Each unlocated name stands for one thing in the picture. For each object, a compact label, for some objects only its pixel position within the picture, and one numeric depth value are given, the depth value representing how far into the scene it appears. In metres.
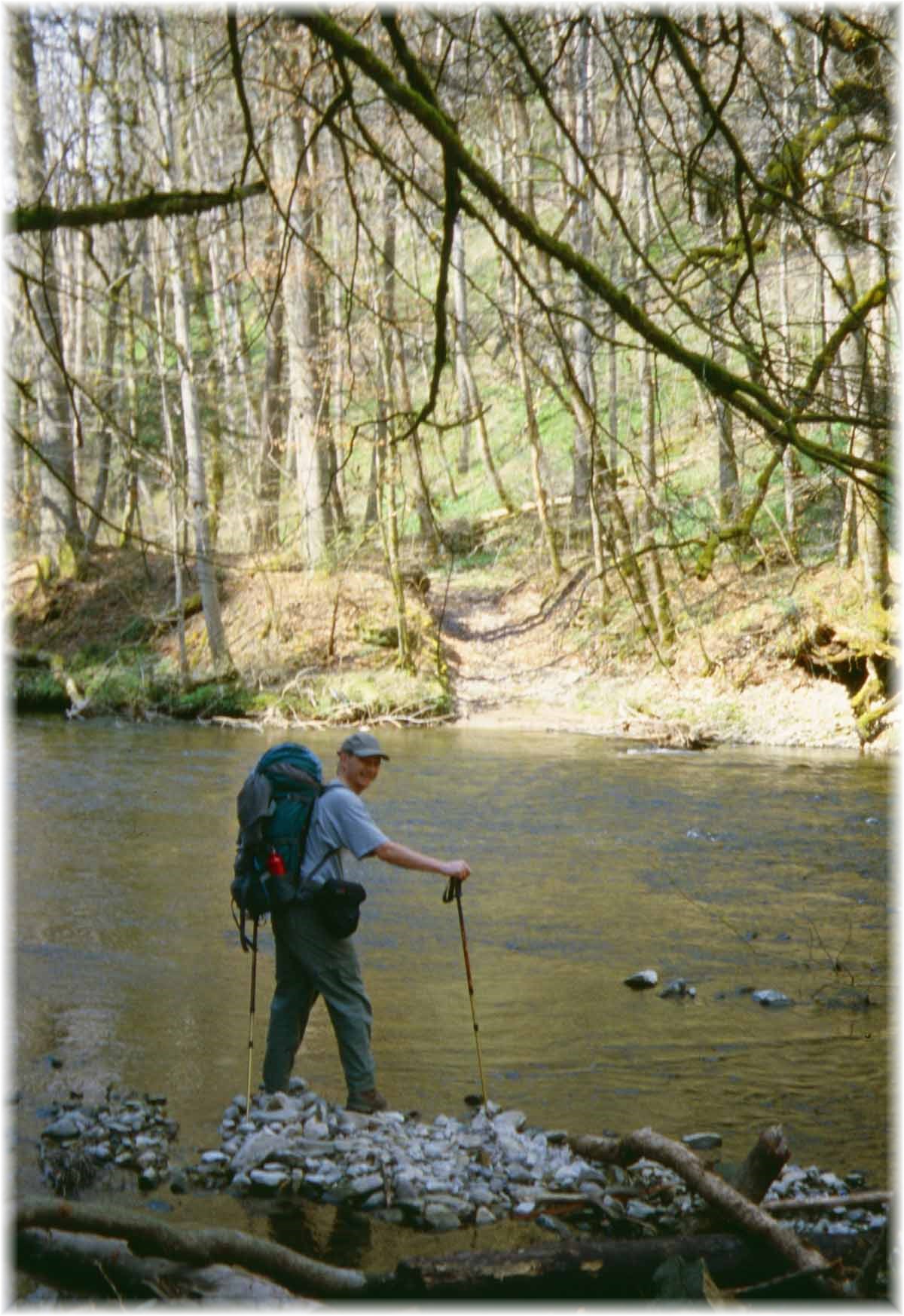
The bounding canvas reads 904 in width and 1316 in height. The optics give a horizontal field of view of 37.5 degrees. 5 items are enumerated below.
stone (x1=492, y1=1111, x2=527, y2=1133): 6.13
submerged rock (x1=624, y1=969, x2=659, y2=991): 8.78
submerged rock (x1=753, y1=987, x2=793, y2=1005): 8.42
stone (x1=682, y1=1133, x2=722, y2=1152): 6.07
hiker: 6.32
